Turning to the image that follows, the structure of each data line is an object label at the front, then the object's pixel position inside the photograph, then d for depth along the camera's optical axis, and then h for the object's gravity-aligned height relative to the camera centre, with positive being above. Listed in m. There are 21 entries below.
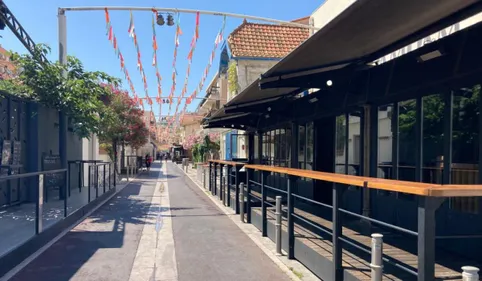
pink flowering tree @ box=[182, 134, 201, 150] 47.46 +0.28
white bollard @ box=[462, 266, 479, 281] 2.46 -0.77
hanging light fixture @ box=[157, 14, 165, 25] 11.49 +3.39
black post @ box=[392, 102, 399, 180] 6.40 +0.04
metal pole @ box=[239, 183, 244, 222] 9.30 -1.35
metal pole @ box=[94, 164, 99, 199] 12.67 -1.24
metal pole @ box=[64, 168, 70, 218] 8.65 -1.21
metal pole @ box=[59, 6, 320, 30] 11.25 +3.58
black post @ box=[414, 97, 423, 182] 5.81 +0.03
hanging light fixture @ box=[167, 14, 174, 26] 11.79 +3.43
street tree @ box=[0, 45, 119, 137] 10.69 +1.47
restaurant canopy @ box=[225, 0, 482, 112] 4.19 +1.34
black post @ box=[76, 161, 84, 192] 13.69 -0.94
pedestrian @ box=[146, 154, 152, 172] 34.44 -1.70
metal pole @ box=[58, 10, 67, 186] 12.27 +1.94
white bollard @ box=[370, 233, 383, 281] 3.40 -0.94
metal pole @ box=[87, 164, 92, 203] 11.42 -1.00
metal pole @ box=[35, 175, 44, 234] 6.97 -1.10
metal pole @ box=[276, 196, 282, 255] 6.38 -1.29
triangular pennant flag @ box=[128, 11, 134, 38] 12.21 +3.41
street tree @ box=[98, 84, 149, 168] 26.09 +1.15
